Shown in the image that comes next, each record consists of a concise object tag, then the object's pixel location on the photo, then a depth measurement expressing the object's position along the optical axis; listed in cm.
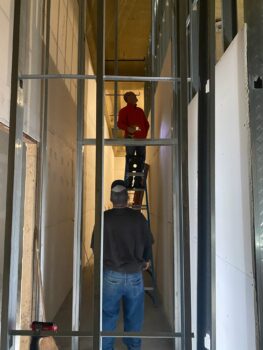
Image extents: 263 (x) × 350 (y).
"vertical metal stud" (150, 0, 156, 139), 301
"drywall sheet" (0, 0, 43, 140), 209
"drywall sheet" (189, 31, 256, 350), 144
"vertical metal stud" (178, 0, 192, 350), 148
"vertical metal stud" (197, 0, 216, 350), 156
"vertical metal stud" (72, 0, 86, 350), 216
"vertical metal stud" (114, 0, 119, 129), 343
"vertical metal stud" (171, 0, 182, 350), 234
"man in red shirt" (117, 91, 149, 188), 411
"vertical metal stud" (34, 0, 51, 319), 297
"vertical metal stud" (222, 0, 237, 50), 189
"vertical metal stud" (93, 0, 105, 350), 151
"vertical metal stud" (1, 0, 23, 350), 150
